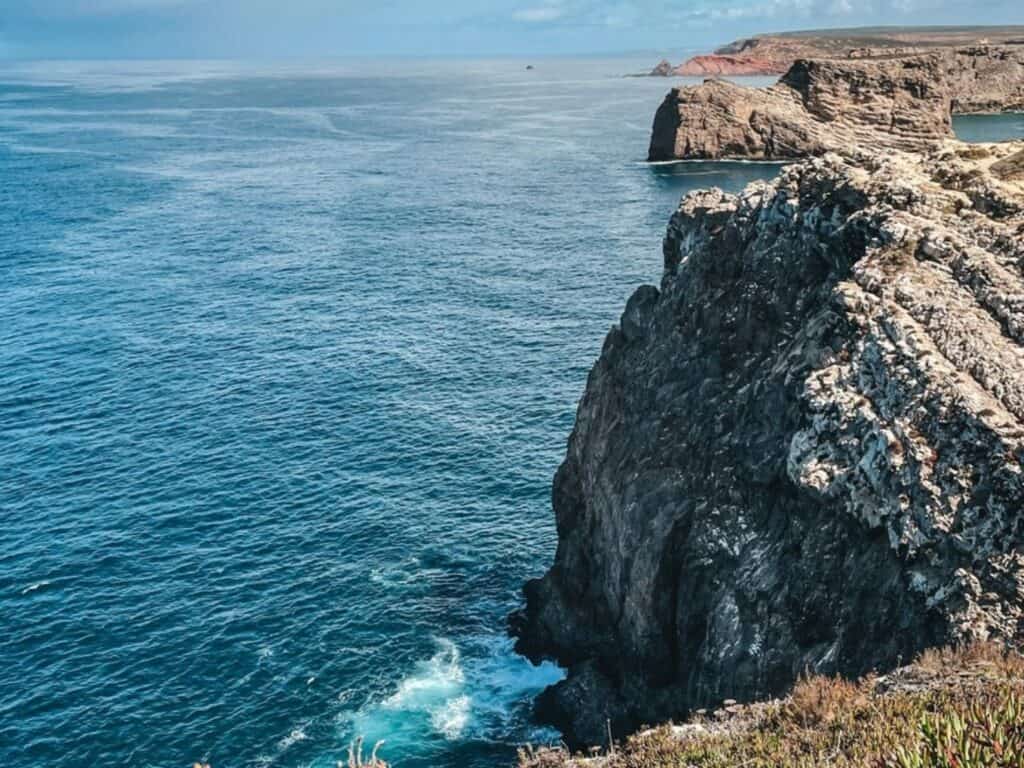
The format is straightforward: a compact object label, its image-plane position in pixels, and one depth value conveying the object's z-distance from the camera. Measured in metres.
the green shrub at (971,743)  14.50
